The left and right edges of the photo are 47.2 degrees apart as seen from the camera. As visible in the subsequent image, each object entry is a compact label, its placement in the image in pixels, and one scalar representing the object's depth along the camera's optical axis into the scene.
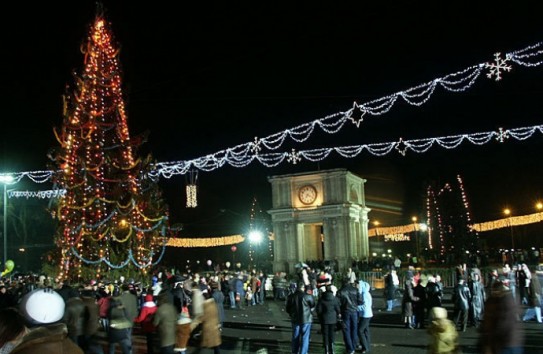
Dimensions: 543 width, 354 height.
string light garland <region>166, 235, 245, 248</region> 72.03
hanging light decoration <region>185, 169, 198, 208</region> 36.34
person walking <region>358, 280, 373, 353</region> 15.12
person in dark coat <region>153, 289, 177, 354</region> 11.82
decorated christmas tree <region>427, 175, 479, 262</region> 61.16
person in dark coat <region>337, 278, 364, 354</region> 14.89
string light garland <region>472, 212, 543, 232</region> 53.77
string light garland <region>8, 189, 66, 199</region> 41.00
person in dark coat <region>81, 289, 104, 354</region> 13.48
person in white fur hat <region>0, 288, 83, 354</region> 4.57
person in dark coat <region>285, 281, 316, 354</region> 13.91
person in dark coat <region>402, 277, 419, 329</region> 19.75
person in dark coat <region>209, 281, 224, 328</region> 18.08
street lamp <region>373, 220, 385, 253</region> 70.46
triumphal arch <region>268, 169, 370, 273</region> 51.91
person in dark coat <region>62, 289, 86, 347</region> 13.32
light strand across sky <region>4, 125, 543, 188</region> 24.30
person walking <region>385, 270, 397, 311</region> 24.73
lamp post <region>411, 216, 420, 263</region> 65.69
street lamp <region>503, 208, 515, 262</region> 46.99
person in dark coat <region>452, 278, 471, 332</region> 18.39
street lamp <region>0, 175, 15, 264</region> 32.49
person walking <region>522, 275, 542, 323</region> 18.73
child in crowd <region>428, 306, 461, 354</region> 7.80
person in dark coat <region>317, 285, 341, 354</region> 14.15
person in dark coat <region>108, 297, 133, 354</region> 13.52
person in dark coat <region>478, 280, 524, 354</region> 8.50
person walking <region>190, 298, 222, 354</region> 12.38
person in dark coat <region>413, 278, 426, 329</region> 19.55
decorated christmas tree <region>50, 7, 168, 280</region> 29.12
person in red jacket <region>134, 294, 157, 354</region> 13.22
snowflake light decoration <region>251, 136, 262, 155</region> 29.95
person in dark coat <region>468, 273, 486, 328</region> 19.78
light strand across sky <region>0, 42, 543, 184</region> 18.75
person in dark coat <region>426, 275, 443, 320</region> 18.97
